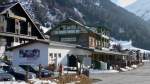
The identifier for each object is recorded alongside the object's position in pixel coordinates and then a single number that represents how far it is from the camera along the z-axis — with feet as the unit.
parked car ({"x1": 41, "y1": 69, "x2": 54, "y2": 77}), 77.50
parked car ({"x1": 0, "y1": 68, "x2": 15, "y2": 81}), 60.13
